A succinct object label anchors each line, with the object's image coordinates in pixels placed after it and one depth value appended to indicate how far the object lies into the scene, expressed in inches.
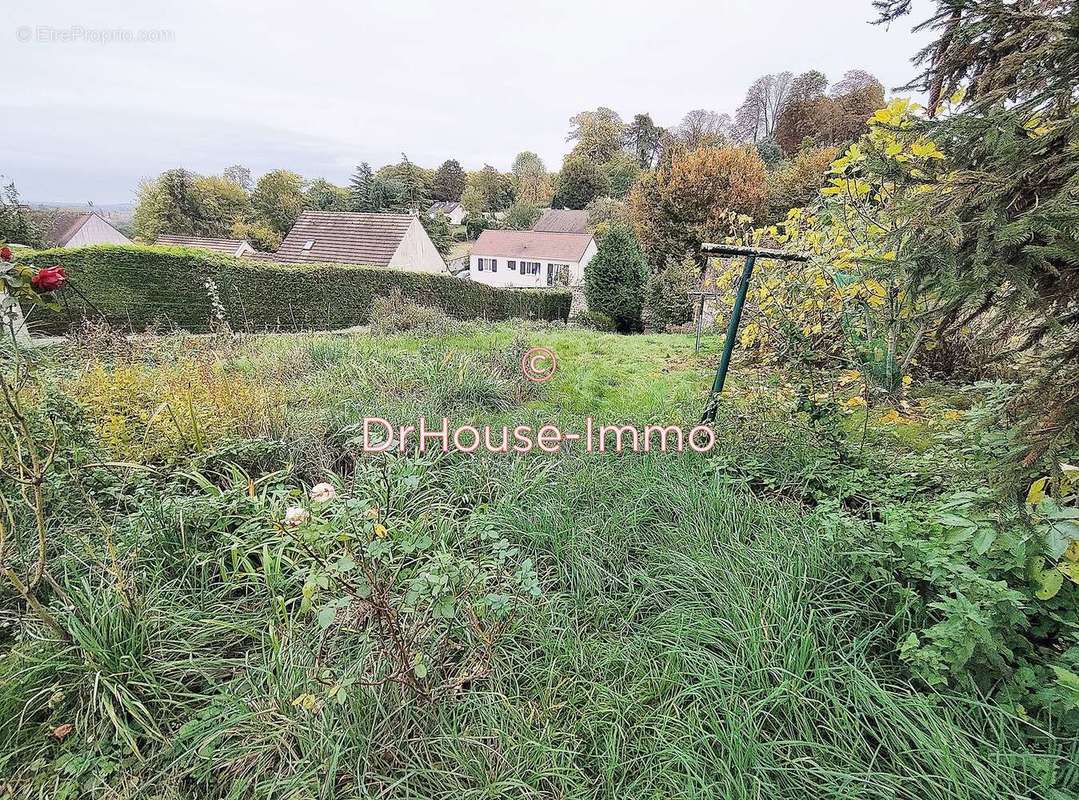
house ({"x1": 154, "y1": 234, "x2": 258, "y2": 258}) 775.1
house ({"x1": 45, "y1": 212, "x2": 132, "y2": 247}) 865.8
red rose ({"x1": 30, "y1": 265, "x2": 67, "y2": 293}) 55.5
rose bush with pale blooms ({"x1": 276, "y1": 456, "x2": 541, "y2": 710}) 51.4
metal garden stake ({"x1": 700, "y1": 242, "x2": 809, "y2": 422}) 114.6
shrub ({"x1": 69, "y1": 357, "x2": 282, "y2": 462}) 98.5
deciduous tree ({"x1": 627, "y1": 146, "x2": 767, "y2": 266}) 672.4
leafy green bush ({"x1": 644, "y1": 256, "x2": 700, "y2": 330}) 551.2
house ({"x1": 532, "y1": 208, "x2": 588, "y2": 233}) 1343.5
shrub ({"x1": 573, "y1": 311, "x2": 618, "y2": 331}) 567.5
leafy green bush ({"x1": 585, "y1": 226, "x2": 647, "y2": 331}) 566.9
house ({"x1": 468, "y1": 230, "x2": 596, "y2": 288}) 1117.7
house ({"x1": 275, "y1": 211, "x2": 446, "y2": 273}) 635.5
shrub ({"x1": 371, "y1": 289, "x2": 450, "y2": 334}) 307.2
